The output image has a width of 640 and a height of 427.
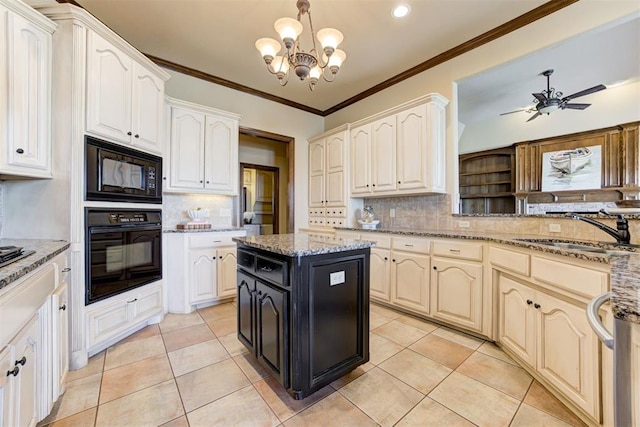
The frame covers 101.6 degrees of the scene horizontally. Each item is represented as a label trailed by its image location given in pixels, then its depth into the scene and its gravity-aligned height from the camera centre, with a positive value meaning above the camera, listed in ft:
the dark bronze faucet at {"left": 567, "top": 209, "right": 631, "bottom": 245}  5.44 -0.33
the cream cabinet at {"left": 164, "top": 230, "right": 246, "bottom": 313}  9.50 -2.11
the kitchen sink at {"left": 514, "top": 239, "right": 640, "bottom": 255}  5.08 -0.70
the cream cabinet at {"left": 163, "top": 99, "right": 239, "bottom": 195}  9.88 +2.53
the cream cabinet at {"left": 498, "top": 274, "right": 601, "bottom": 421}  4.33 -2.49
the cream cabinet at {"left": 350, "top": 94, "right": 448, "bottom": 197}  9.52 +2.56
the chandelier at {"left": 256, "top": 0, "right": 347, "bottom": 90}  5.96 +4.12
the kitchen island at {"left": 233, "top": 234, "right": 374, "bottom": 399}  4.83 -1.91
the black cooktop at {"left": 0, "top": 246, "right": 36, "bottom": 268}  3.53 -0.62
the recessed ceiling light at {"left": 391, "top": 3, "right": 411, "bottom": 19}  7.61 +6.08
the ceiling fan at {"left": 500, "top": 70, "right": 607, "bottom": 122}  10.39 +4.53
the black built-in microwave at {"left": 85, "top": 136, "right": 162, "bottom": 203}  6.27 +1.07
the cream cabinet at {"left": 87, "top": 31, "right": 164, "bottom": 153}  6.30 +3.12
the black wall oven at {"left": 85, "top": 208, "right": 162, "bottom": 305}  6.35 -1.02
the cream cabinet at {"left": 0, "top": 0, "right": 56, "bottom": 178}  5.10 +2.55
